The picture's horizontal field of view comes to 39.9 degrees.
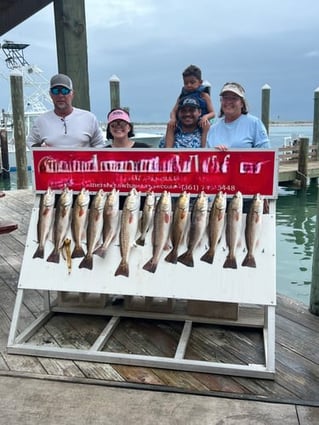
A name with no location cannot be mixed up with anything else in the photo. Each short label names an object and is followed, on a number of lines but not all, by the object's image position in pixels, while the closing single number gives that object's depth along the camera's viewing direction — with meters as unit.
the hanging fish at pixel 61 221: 2.95
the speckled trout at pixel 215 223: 2.76
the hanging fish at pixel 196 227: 2.78
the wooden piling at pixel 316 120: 16.25
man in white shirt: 3.36
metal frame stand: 2.61
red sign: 2.84
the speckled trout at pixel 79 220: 2.92
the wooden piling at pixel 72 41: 3.61
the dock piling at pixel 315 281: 3.35
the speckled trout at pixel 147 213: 2.86
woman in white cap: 3.16
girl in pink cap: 3.24
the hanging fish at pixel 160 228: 2.82
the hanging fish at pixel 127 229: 2.87
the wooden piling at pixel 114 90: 11.85
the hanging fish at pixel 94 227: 2.90
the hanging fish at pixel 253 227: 2.72
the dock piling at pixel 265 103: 15.84
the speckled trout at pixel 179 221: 2.80
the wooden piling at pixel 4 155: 17.03
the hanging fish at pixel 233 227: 2.73
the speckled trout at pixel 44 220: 2.99
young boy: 3.80
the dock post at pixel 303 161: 13.80
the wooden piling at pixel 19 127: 10.40
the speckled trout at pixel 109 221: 2.90
